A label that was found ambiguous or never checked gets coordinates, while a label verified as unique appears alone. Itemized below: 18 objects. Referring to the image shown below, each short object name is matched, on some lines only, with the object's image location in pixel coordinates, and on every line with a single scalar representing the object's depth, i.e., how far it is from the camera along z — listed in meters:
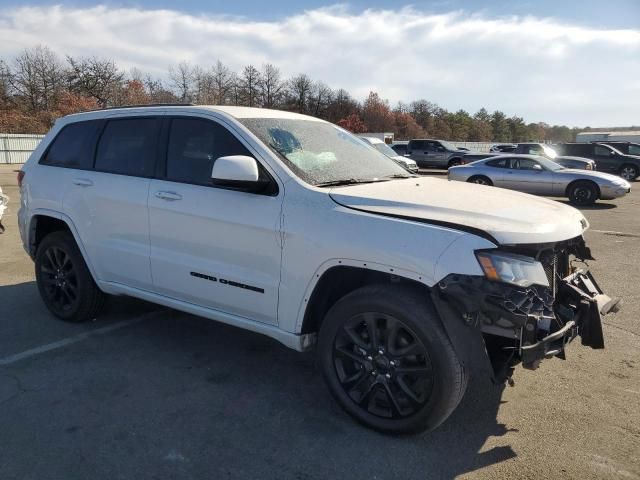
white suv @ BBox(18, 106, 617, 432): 2.73
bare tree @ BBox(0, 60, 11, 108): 49.38
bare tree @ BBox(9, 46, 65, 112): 52.25
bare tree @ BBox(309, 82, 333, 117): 75.75
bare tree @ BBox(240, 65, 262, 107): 68.62
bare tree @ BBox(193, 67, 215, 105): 60.41
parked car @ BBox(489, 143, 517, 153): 32.00
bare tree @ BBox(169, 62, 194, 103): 65.60
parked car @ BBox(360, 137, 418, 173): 18.57
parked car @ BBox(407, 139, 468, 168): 28.77
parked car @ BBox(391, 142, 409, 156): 30.77
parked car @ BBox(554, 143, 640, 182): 24.08
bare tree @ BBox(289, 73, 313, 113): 74.31
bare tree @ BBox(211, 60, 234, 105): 64.32
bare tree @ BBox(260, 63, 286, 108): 72.19
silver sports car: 14.34
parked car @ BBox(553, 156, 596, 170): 19.28
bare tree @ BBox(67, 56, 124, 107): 57.09
